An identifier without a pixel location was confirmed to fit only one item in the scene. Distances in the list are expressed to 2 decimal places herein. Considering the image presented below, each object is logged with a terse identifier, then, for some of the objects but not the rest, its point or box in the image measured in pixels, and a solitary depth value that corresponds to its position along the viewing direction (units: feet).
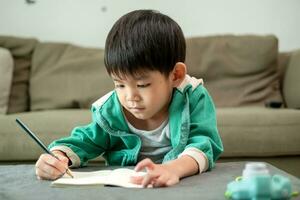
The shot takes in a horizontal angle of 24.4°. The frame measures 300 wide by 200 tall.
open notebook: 3.39
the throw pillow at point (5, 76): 7.94
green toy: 2.84
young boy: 3.77
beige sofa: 8.07
